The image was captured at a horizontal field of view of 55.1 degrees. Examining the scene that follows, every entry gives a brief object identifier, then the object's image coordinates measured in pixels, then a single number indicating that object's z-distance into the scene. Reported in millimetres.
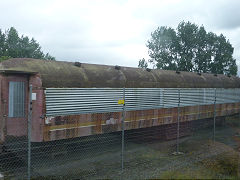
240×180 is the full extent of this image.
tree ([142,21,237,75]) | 28531
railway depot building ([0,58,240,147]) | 6621
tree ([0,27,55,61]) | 31469
